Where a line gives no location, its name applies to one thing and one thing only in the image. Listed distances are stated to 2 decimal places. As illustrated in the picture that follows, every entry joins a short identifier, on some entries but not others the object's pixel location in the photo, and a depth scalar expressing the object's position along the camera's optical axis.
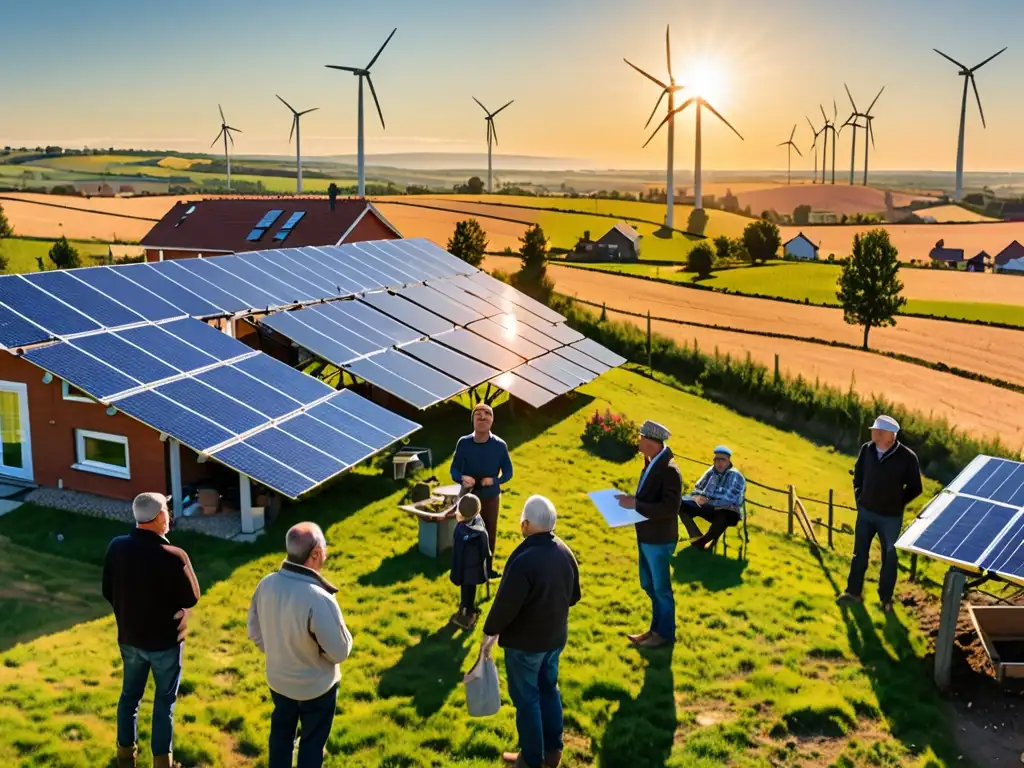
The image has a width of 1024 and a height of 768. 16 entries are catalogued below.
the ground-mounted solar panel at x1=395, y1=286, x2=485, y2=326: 26.73
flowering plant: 21.53
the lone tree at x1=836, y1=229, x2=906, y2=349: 48.59
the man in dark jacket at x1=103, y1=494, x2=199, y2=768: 7.40
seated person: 14.91
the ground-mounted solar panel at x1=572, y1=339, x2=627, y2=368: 29.06
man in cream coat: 6.62
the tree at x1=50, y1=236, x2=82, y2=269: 56.81
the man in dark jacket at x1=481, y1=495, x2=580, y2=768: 7.58
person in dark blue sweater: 11.87
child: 10.77
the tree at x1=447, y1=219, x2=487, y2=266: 47.97
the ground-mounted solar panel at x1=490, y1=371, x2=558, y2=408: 22.42
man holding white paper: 10.09
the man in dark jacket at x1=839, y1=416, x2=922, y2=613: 11.90
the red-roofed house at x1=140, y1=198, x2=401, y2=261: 48.66
